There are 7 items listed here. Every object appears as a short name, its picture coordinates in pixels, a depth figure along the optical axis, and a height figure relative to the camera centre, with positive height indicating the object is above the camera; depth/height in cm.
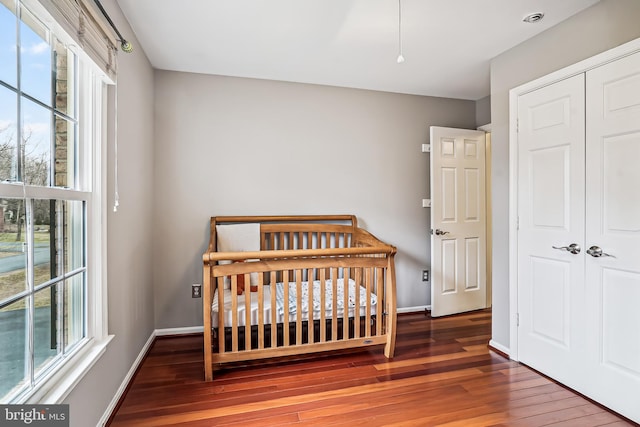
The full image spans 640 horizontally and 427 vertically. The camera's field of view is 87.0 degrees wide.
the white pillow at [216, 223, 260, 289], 291 -22
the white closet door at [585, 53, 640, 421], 178 -11
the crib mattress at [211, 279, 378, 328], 234 -69
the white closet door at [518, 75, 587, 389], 207 -12
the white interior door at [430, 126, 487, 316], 342 -10
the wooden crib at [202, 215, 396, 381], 222 -68
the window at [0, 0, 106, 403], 111 +5
